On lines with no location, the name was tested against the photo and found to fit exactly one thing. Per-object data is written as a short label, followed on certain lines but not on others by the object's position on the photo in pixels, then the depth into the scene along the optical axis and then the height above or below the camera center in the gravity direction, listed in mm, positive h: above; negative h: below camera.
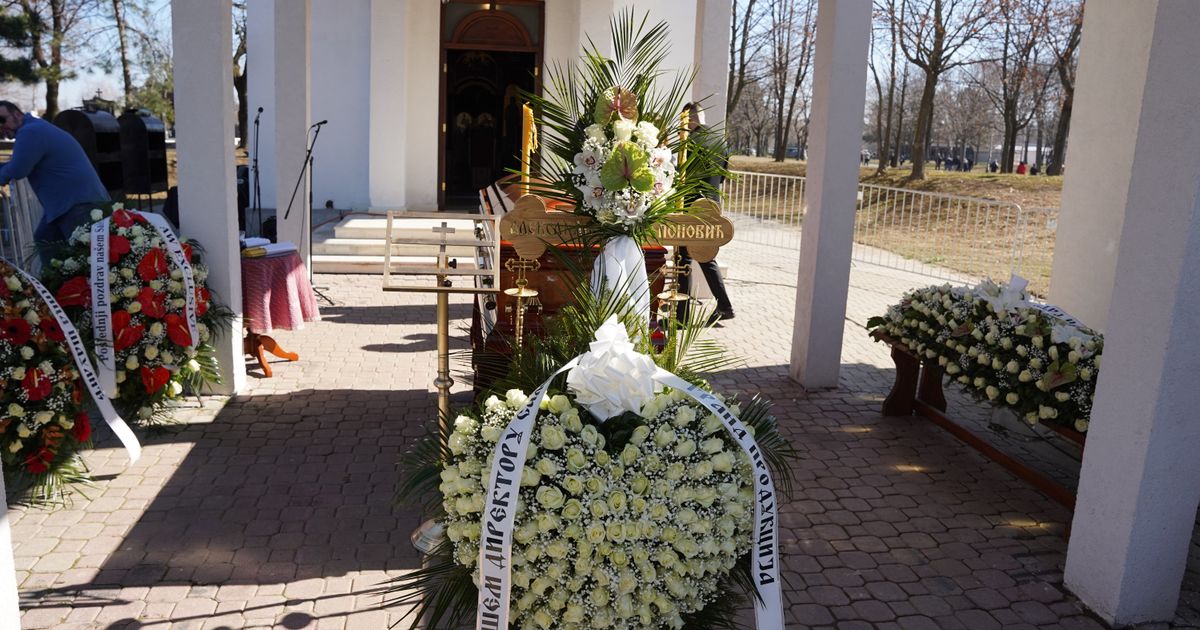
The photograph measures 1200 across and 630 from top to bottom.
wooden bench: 6145 -1647
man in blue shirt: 7094 -419
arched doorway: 15617 +991
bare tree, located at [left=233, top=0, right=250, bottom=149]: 27062 +2140
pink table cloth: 7312 -1334
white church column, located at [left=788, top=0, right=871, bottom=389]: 6852 -228
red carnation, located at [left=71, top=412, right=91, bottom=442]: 4922 -1618
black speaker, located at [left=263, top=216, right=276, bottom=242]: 10930 -1180
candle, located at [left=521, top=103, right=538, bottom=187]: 5059 +23
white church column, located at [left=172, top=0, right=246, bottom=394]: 6164 -141
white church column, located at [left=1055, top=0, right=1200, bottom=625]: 3600 -835
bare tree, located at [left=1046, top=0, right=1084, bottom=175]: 25594 +3455
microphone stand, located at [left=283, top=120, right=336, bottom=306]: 9617 -900
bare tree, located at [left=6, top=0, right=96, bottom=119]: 24922 +2192
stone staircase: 12023 -1518
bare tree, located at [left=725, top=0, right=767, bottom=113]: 30608 +3750
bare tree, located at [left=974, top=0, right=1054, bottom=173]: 27016 +3382
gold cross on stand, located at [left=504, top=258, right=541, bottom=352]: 4117 -697
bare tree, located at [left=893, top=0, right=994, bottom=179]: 26391 +3570
